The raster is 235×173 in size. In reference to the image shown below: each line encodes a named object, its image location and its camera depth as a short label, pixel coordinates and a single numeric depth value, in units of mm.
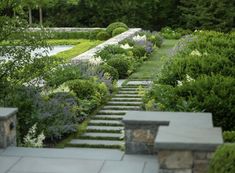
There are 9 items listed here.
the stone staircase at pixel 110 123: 9156
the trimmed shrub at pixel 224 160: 5020
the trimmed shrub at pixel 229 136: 7059
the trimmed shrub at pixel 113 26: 30797
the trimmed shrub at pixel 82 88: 11227
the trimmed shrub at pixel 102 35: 30016
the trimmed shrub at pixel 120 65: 15367
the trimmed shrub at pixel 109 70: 14055
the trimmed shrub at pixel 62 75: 11727
